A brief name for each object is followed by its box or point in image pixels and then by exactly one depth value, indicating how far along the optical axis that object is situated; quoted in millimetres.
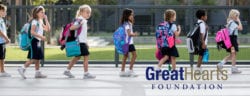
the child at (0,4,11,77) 12231
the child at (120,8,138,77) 12273
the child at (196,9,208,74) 12547
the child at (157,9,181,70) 12211
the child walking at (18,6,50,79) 11805
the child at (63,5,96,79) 11852
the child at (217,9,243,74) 13094
